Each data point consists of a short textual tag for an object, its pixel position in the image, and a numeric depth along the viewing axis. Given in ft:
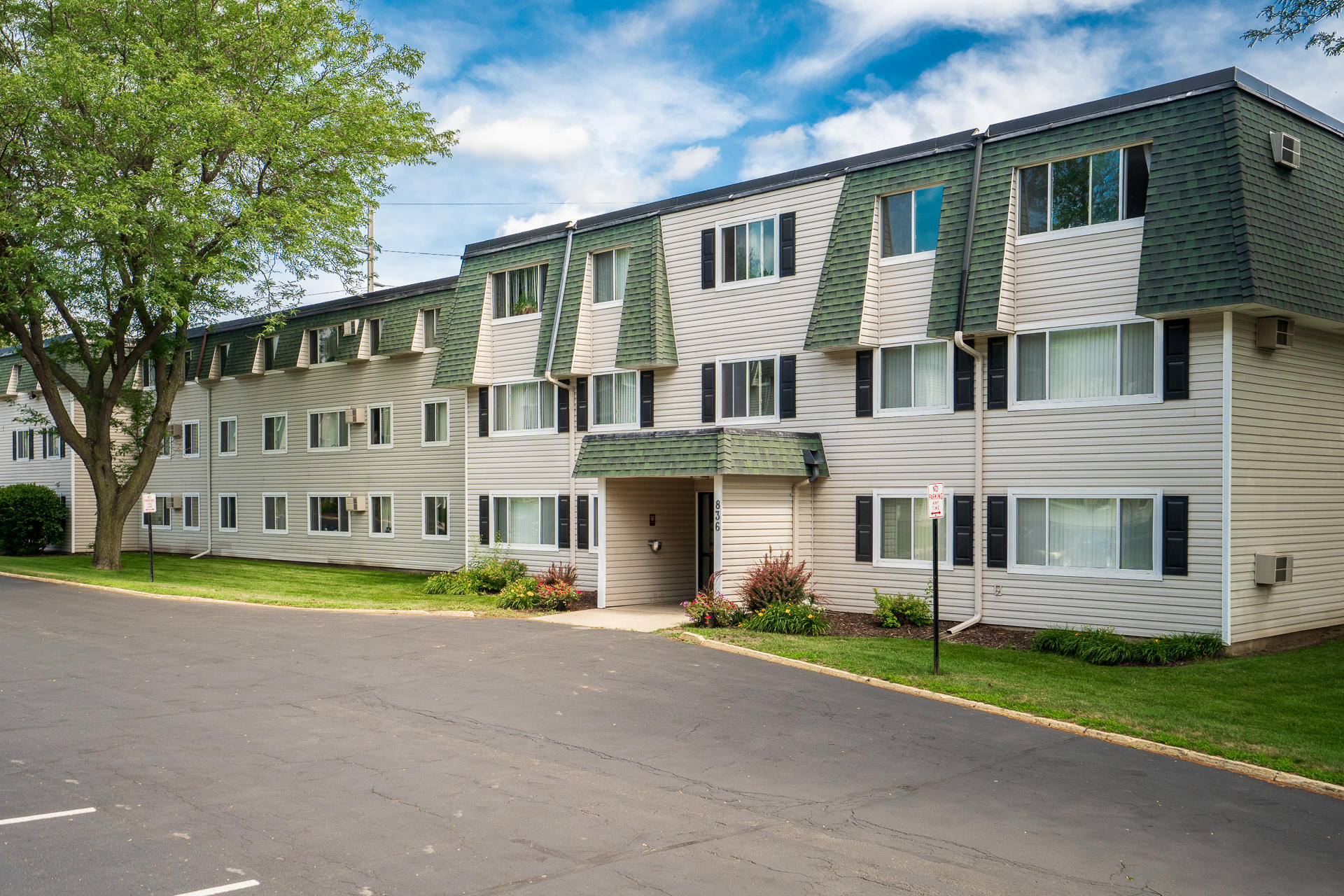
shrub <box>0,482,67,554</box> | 124.06
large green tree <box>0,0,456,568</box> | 78.02
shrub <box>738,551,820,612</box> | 60.03
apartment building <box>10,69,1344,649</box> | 49.60
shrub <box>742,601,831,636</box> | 57.00
